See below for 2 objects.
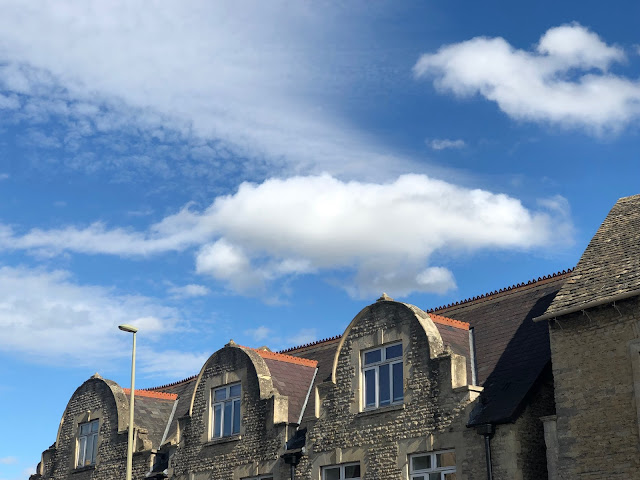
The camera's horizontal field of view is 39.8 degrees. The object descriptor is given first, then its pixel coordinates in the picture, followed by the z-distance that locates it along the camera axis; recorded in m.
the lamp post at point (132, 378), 24.06
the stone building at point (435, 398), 18.31
